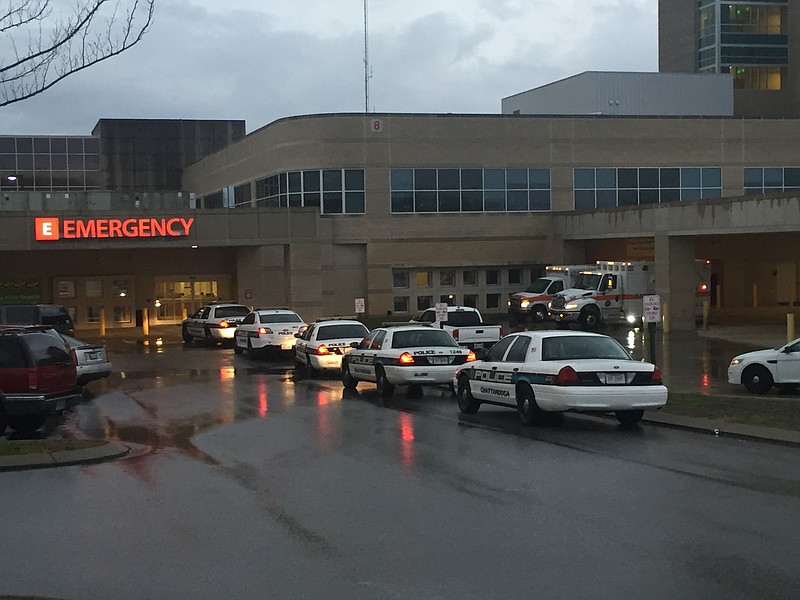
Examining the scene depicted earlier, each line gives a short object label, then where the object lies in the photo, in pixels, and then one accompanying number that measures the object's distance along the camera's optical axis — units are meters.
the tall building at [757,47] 93.56
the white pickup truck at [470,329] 29.38
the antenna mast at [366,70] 62.38
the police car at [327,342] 27.17
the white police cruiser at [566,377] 15.85
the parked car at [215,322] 40.50
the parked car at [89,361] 24.77
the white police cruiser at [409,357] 21.64
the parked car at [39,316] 33.62
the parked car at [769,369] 20.81
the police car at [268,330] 33.88
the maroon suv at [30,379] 17.06
